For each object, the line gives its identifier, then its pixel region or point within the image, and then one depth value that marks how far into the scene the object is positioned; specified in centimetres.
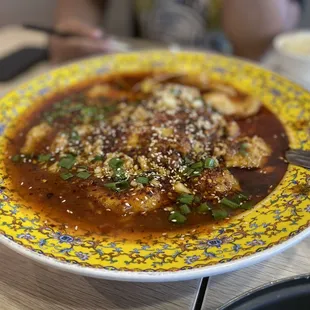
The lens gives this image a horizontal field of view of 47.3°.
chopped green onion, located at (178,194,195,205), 27
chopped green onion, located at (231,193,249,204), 27
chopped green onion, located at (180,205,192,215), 26
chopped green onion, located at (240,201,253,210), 26
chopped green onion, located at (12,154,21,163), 32
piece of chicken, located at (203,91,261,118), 39
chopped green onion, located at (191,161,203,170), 30
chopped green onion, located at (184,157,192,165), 31
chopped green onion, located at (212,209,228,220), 26
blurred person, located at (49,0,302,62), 56
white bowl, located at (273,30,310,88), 46
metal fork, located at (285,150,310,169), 30
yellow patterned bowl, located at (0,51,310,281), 21
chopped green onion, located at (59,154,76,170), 31
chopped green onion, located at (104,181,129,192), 28
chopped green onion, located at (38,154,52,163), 32
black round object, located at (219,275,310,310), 20
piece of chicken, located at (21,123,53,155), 34
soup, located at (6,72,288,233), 27
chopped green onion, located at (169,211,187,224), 26
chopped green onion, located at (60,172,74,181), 30
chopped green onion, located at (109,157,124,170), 30
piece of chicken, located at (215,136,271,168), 31
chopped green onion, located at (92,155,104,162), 31
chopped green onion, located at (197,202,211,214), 26
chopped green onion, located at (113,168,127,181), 29
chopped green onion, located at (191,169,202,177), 29
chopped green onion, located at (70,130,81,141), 35
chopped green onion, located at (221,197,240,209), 27
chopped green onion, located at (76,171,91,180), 30
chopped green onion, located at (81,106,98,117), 39
